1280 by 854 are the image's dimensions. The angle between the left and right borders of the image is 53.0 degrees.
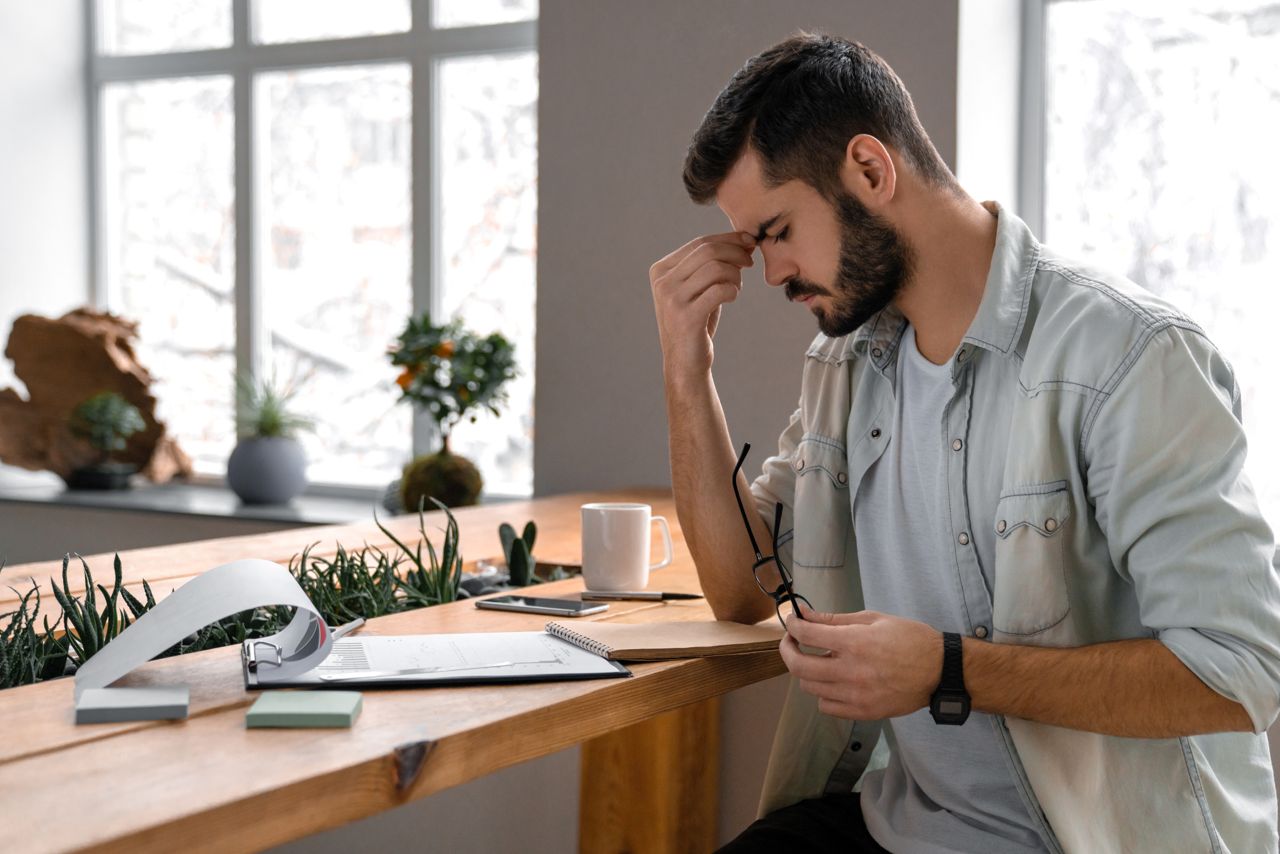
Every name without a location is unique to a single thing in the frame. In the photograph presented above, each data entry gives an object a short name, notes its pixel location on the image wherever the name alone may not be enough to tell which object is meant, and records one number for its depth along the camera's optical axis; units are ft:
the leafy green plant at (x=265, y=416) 12.85
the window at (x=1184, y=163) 8.91
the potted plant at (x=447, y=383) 10.68
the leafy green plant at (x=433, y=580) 5.78
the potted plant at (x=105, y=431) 13.19
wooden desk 2.72
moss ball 10.64
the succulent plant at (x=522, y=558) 6.11
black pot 13.43
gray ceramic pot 12.70
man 3.87
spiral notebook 4.25
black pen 5.34
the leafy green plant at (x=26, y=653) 4.41
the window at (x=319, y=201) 12.79
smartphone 4.99
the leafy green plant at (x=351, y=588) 5.51
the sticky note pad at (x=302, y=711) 3.34
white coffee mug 5.35
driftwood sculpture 13.65
